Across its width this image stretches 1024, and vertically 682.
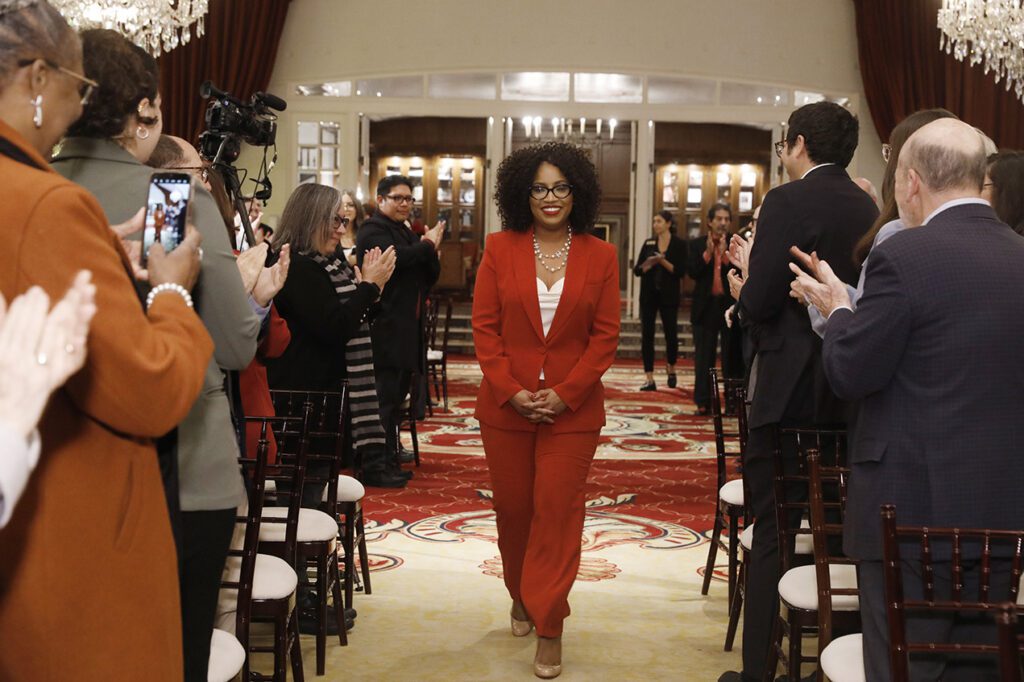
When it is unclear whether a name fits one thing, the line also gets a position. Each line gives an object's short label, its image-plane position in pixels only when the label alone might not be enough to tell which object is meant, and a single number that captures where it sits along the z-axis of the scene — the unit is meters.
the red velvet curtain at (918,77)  12.82
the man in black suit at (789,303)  3.43
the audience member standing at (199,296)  2.09
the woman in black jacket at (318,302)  4.32
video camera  3.23
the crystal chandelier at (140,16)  8.56
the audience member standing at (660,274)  10.73
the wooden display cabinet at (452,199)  18.22
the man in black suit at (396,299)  6.61
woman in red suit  3.89
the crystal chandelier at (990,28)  8.48
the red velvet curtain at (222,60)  12.99
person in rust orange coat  1.50
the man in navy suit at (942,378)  2.36
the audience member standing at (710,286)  9.34
